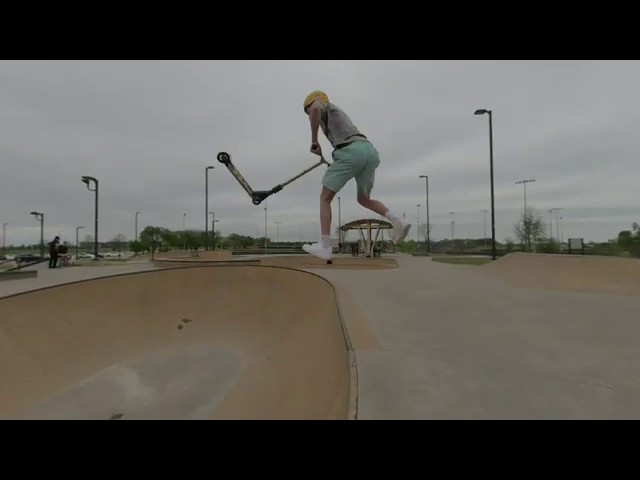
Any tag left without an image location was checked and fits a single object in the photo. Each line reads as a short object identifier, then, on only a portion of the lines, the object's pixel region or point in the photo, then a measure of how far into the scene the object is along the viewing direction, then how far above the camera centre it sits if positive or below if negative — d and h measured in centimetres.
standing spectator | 1557 -21
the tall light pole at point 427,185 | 3531 +607
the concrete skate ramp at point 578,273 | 830 -86
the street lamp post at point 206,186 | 2939 +510
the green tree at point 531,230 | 3728 +149
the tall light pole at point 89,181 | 2041 +386
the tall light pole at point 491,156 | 1728 +436
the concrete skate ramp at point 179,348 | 391 -172
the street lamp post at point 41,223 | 2877 +223
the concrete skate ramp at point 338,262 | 1447 -87
